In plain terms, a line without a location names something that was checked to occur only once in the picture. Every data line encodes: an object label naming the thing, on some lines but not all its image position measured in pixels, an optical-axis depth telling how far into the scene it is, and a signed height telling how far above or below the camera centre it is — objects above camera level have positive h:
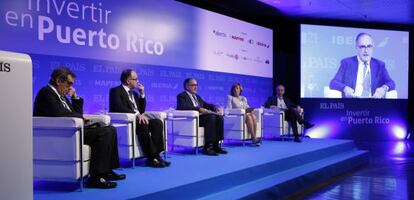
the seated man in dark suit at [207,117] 5.03 -0.20
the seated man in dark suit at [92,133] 3.10 -0.23
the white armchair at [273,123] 6.84 -0.36
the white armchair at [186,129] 4.93 -0.33
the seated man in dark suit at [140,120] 4.03 -0.18
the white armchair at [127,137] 3.90 -0.33
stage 3.00 -0.64
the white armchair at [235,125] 5.86 -0.34
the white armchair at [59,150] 2.98 -0.34
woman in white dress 5.96 -0.08
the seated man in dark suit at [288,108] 6.95 -0.13
